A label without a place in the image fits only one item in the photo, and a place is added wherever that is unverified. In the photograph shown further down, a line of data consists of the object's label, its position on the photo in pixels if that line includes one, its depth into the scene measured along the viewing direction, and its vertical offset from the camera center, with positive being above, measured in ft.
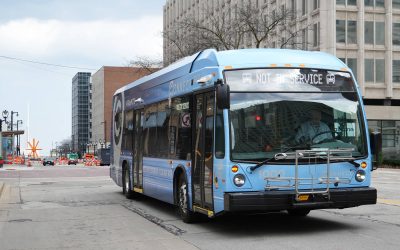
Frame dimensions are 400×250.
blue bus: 29.73 +0.16
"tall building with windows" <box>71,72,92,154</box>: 573.41 -1.42
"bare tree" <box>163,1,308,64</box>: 133.59 +25.94
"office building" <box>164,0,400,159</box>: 171.22 +29.90
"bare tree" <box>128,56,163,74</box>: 152.66 +20.34
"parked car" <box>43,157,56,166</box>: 262.39 -10.38
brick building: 498.69 +45.62
